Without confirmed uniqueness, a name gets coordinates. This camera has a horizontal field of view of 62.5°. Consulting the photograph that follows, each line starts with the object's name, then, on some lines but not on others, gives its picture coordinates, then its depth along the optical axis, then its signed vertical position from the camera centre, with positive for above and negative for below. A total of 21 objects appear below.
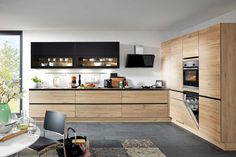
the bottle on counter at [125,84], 5.48 -0.14
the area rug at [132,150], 3.12 -1.20
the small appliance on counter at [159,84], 5.42 -0.13
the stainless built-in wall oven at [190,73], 3.98 +0.13
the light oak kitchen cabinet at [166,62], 5.18 +0.47
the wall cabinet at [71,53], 5.31 +0.72
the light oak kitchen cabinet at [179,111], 4.24 -0.76
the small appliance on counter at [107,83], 5.42 -0.12
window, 5.54 +0.77
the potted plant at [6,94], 1.87 -0.15
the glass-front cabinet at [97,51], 5.34 +0.77
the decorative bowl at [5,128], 1.80 -0.46
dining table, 1.46 -0.53
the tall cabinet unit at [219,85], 3.27 -0.09
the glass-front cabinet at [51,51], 5.31 +0.77
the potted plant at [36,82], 5.33 -0.08
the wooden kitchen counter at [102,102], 5.10 -0.60
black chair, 2.28 -0.64
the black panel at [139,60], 5.42 +0.54
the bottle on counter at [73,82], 5.41 -0.08
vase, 1.86 -0.33
